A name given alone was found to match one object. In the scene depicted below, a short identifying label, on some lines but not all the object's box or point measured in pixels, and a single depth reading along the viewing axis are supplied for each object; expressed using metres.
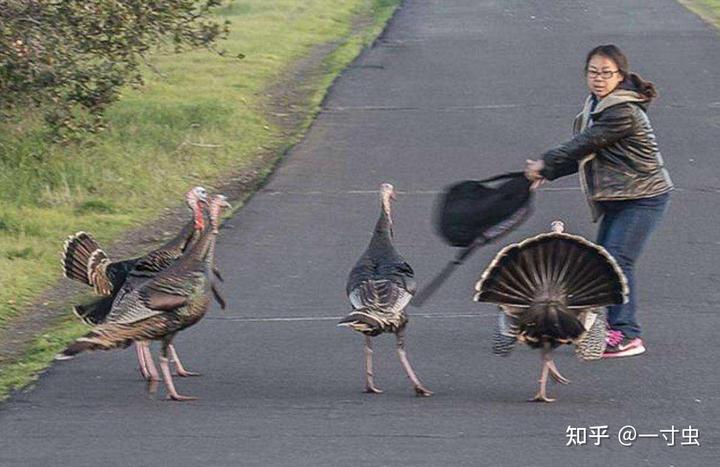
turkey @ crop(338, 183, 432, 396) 14.50
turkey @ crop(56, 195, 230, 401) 14.56
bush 24.67
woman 15.86
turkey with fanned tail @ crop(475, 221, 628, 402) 14.37
